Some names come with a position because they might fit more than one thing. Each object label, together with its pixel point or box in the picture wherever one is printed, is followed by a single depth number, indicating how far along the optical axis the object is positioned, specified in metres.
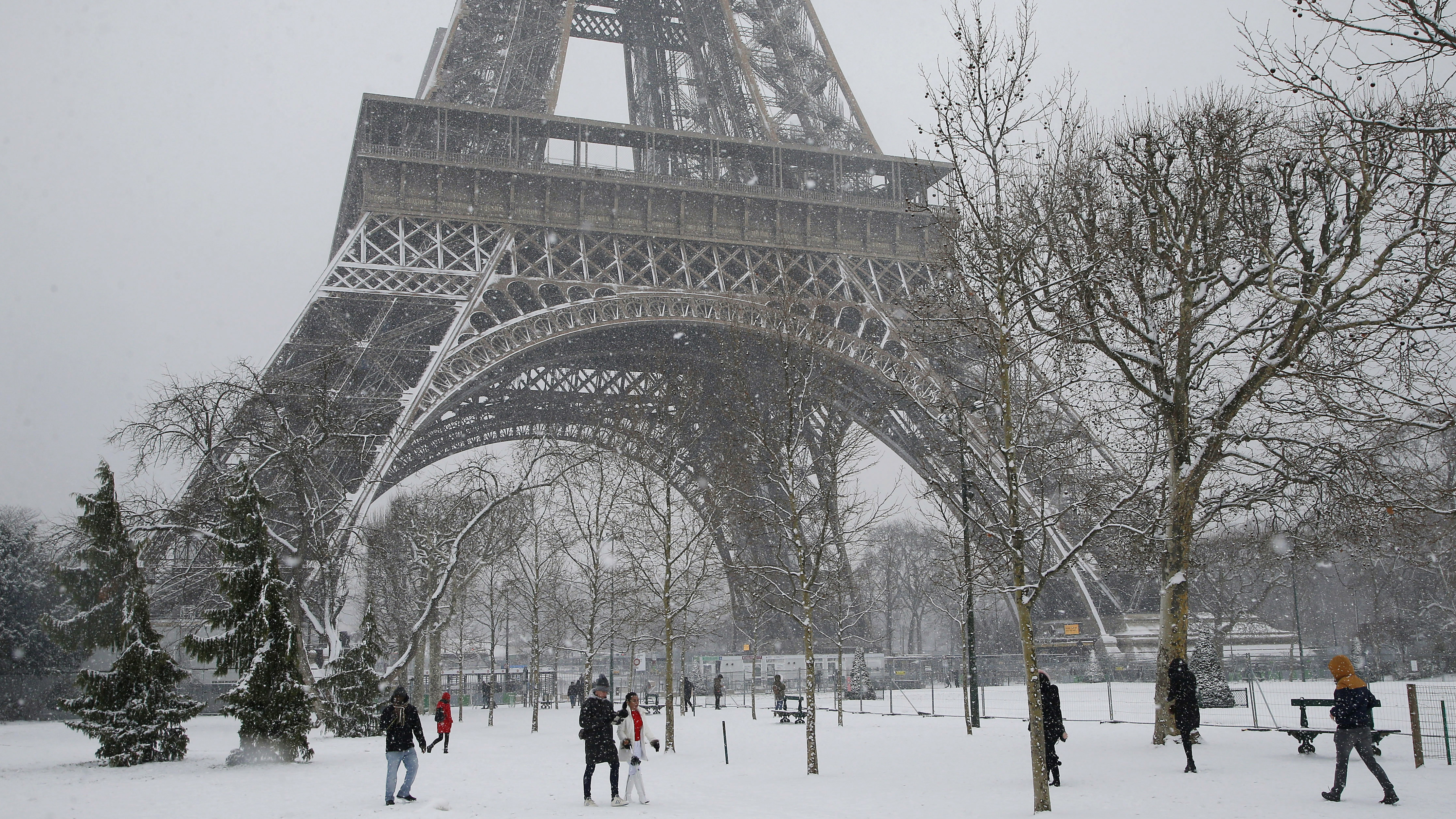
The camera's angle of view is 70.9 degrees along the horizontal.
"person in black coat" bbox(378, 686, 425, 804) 12.00
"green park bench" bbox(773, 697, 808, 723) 24.75
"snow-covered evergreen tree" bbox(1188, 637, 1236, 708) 20.88
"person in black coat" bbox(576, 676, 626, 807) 12.09
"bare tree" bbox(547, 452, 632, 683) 24.98
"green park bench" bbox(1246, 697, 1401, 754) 13.77
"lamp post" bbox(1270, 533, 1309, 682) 28.09
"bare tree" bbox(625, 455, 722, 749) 21.05
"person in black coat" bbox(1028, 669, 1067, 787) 12.33
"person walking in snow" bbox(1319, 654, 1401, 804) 10.34
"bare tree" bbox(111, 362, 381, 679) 18.14
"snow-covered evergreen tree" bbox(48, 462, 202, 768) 15.81
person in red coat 19.08
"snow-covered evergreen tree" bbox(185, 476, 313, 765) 16.09
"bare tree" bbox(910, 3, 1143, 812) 11.33
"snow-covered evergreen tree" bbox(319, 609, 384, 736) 21.95
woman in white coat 12.34
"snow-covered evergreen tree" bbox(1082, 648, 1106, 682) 33.31
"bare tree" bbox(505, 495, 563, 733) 26.91
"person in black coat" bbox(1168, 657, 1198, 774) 12.80
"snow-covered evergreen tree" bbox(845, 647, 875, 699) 34.91
